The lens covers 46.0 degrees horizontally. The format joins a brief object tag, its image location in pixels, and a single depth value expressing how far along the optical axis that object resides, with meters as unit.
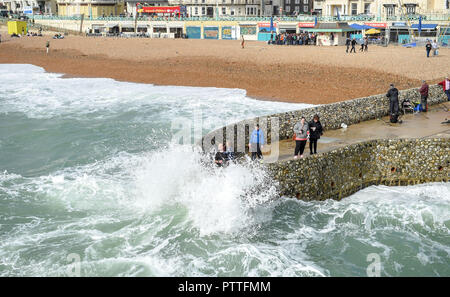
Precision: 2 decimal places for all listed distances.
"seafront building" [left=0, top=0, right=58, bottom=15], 108.12
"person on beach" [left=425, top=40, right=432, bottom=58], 41.66
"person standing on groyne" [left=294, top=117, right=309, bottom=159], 15.36
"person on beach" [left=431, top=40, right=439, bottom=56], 44.05
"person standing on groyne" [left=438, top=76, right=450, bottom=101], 23.62
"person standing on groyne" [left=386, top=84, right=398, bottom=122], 20.12
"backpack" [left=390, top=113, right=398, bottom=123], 20.14
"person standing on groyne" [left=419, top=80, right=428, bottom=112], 21.67
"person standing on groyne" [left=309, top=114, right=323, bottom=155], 15.73
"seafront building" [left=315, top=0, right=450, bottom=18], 66.81
